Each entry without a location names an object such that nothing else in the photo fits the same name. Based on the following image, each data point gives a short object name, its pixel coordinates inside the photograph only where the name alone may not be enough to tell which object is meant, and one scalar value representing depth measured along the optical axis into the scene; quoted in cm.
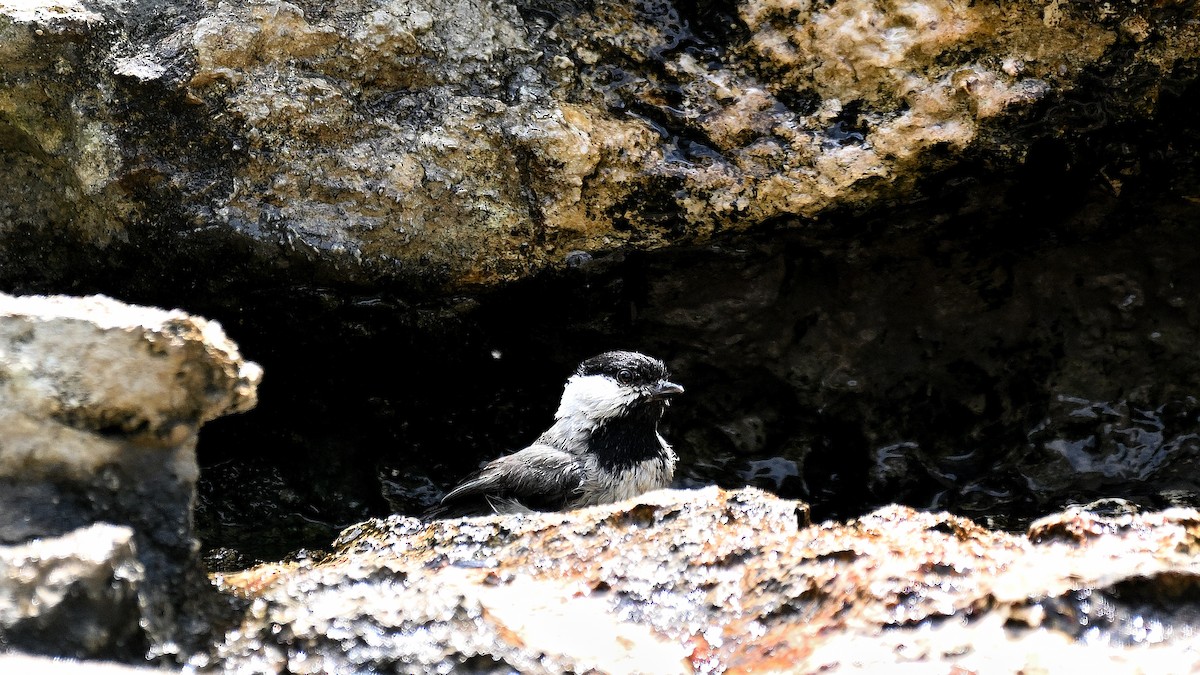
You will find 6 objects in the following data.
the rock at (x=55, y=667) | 368
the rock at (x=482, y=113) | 824
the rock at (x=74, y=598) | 431
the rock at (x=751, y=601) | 449
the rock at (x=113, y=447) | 465
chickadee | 923
